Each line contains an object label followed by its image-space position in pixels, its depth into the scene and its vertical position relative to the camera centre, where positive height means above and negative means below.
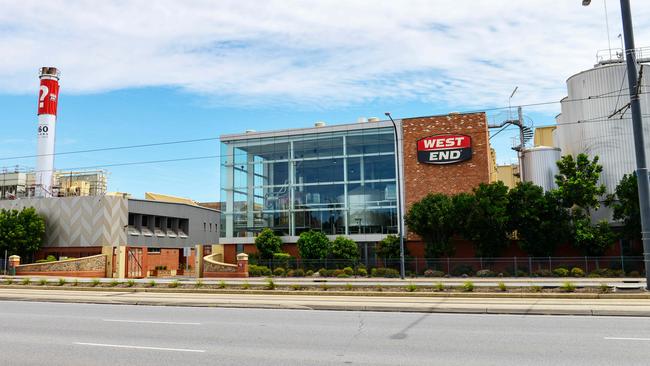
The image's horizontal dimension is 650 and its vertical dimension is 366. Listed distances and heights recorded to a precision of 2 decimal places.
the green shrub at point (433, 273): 36.53 -1.44
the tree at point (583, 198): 35.12 +3.43
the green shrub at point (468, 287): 20.95 -1.40
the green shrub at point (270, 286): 23.88 -1.42
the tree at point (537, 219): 35.44 +2.10
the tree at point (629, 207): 34.03 +2.66
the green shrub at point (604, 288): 18.99 -1.38
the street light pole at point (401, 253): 32.15 -0.08
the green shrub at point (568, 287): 19.58 -1.37
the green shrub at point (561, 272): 33.91 -1.37
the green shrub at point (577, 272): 33.59 -1.38
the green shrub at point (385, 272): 36.79 -1.37
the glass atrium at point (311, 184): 43.53 +5.85
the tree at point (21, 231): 44.44 +2.17
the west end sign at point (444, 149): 41.75 +8.01
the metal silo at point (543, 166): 40.97 +6.45
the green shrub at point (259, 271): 39.69 -1.25
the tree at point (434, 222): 37.03 +2.06
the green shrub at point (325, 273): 38.62 -1.41
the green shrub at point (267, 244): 42.88 +0.79
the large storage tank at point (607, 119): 37.44 +9.25
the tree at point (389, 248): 39.44 +0.32
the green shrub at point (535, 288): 20.25 -1.44
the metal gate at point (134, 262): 43.75 -0.55
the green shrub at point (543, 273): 34.41 -1.45
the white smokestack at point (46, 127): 56.19 +13.88
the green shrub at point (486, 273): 35.44 -1.44
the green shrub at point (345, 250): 40.88 +0.23
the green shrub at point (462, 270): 36.39 -1.26
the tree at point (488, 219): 35.12 +2.07
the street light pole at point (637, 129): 18.51 +4.22
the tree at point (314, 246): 41.46 +0.57
